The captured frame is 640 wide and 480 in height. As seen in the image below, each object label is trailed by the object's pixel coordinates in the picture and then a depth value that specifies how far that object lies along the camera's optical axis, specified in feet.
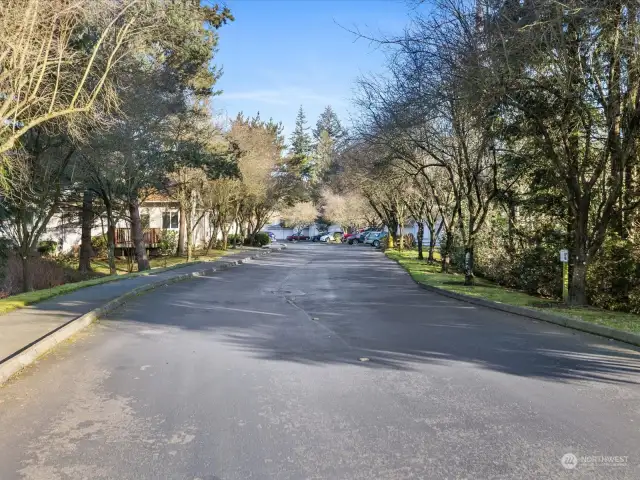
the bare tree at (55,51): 31.27
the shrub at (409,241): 197.61
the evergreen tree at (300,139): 355.36
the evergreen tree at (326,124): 393.00
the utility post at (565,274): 45.50
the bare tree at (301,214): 275.18
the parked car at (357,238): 240.32
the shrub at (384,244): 184.51
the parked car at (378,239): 212.23
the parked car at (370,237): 223.22
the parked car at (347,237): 253.59
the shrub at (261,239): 198.08
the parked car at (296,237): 325.01
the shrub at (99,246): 128.77
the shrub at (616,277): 44.19
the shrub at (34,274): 77.00
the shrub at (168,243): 142.51
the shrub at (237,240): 182.17
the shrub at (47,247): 115.96
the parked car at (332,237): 277.64
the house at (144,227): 119.96
